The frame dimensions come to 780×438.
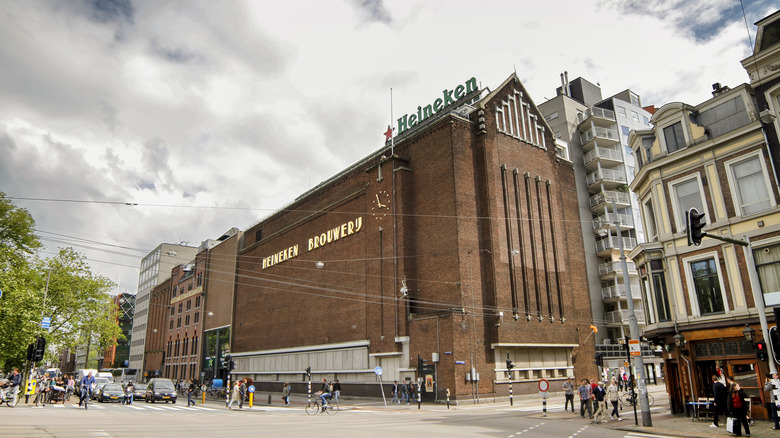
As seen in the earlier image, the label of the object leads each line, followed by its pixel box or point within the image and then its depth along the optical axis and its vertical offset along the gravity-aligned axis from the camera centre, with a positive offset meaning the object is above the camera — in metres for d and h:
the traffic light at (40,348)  28.40 +1.35
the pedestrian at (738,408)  15.28 -1.65
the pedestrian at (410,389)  33.94 -1.80
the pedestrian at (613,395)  22.55 -1.75
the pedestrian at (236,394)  31.72 -1.66
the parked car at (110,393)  37.78 -1.68
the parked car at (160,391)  37.53 -1.60
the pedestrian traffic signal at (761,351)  17.00 +0.00
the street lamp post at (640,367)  18.38 -0.45
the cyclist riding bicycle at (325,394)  27.86 -1.65
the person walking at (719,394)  16.92 -1.38
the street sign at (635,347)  19.30 +0.29
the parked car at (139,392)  39.19 -1.69
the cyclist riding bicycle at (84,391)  28.23 -1.07
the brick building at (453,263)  35.62 +7.64
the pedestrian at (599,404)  21.20 -1.99
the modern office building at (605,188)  50.97 +18.06
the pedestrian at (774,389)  15.49 -1.18
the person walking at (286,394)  34.41 -1.95
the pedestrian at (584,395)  22.83 -1.72
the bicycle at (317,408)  27.70 -2.44
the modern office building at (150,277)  109.04 +20.38
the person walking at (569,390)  25.44 -1.63
